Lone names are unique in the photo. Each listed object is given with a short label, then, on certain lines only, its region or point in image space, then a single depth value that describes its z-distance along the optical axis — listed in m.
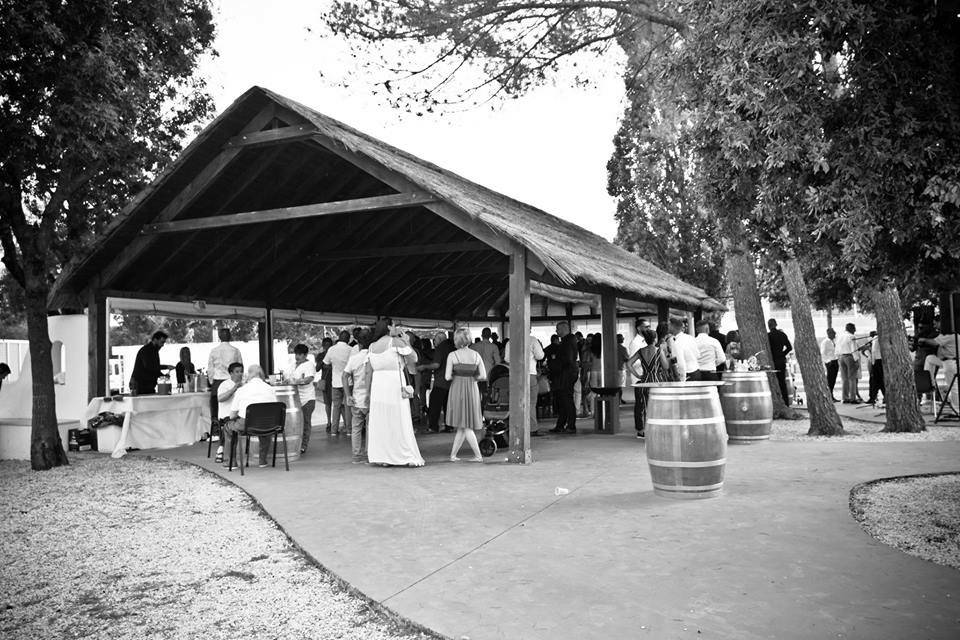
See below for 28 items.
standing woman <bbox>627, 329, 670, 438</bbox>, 8.84
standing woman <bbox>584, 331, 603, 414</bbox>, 13.49
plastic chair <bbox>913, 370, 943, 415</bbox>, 11.91
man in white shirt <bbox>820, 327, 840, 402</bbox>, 15.81
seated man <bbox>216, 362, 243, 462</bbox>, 7.87
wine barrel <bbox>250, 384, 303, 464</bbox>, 8.35
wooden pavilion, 8.00
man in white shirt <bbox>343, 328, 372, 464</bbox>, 8.04
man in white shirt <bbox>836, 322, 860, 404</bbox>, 15.05
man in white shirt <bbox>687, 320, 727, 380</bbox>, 9.52
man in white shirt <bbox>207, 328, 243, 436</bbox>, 9.89
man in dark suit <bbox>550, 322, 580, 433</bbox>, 10.63
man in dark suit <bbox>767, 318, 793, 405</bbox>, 12.98
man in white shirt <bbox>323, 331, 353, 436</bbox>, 10.62
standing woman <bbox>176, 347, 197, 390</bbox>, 11.68
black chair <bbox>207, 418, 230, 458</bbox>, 8.23
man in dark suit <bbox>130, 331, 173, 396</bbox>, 10.38
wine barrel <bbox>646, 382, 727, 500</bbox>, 5.55
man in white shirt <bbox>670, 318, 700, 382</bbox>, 8.73
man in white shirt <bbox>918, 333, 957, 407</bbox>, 12.34
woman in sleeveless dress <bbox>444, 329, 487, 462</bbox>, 7.78
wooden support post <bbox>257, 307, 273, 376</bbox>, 13.35
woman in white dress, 7.73
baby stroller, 8.49
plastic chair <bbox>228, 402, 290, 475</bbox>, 7.37
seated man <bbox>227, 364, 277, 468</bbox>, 7.64
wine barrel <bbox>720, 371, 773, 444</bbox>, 8.66
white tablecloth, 9.71
